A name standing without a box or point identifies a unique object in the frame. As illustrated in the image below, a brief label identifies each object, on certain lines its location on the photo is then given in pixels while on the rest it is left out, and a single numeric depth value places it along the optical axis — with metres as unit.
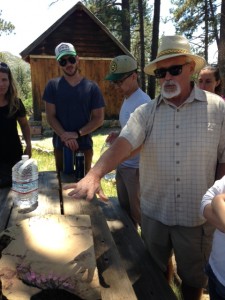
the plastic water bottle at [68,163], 3.46
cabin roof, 13.73
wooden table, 1.60
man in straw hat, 2.28
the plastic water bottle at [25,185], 2.52
